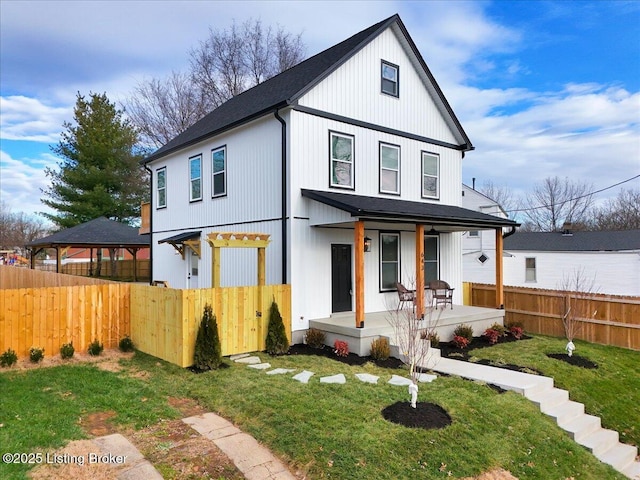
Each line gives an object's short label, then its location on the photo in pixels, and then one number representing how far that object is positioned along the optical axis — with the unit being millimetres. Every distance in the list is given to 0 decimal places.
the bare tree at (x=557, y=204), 38406
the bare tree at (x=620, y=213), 35625
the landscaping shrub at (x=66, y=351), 8188
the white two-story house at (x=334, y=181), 10023
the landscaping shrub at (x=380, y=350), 8562
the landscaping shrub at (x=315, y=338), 9445
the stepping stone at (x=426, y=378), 7090
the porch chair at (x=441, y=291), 11922
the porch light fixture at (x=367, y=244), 11320
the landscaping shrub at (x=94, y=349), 8516
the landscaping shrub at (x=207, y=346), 7617
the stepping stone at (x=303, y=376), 6832
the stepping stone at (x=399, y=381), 6816
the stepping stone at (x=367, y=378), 6934
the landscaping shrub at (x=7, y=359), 7562
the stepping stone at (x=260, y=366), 7676
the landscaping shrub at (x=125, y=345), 8906
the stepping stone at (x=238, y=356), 8321
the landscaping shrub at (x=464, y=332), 10469
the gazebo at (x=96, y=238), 19438
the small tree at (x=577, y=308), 11453
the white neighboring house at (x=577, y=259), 20109
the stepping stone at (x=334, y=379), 6768
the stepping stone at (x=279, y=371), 7309
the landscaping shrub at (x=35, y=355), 7809
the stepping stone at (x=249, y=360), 8102
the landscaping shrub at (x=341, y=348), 8791
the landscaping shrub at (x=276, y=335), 8867
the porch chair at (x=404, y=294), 10812
